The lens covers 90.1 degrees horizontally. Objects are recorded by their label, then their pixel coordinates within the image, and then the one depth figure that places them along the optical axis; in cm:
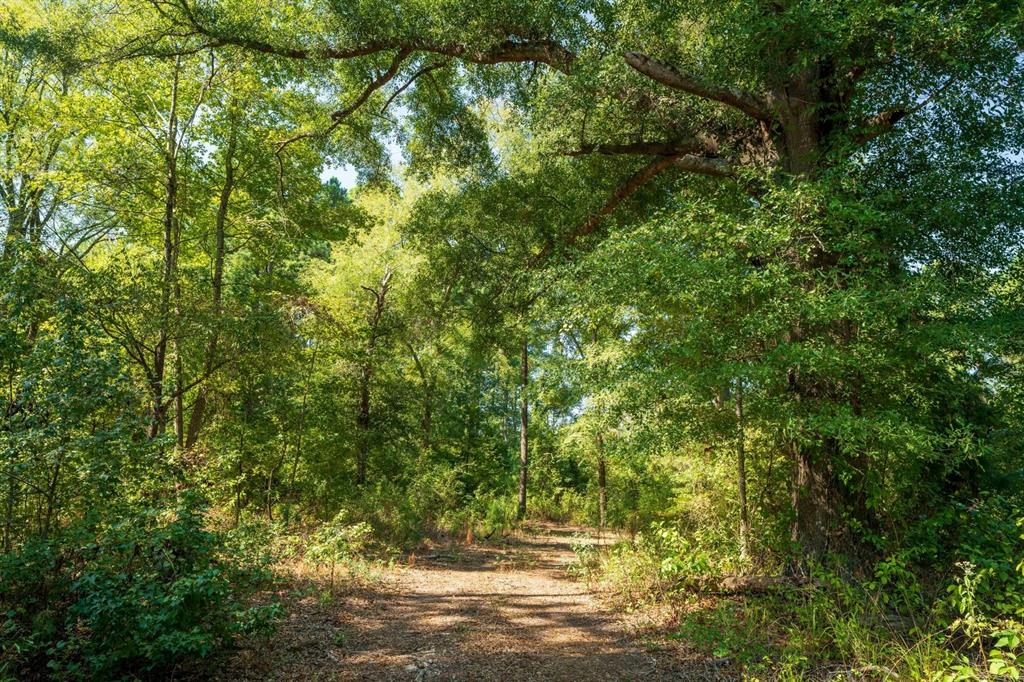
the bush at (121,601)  376
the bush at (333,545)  760
